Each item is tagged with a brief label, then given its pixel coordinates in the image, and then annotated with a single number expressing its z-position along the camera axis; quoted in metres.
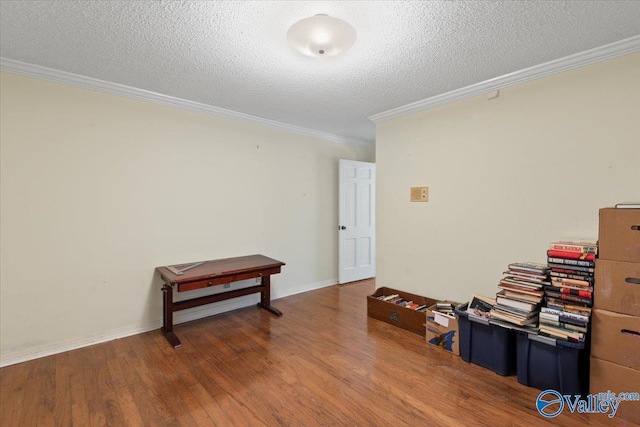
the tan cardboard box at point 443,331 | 2.56
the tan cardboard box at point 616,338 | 1.75
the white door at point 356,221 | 4.72
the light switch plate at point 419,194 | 3.28
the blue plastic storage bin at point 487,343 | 2.24
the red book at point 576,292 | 1.91
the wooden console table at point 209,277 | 2.79
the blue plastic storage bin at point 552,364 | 1.91
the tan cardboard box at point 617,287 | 1.77
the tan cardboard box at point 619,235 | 1.78
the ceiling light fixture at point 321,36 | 1.73
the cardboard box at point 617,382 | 1.73
